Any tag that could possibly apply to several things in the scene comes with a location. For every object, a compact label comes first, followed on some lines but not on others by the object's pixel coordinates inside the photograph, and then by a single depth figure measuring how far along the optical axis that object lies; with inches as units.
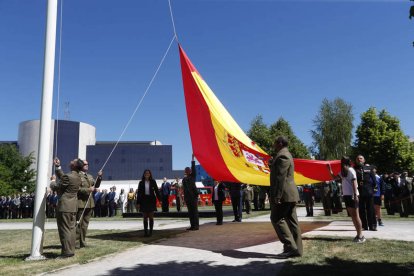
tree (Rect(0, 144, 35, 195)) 1752.0
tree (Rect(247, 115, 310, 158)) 1357.0
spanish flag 399.9
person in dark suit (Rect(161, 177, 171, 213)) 834.2
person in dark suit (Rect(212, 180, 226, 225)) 474.0
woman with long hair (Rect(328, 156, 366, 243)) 285.1
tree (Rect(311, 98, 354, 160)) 1797.5
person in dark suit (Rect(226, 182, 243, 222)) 511.2
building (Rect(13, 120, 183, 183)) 3649.1
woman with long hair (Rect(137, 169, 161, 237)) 383.9
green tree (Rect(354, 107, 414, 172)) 1452.8
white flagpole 278.7
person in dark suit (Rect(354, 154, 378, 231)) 362.3
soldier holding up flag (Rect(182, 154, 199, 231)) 422.3
